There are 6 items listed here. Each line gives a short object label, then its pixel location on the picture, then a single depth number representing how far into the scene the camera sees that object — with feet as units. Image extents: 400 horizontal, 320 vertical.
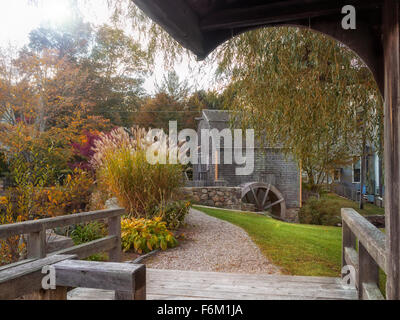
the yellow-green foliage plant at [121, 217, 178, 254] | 15.67
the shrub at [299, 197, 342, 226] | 35.29
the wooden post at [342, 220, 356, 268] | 9.77
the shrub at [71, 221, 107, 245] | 16.12
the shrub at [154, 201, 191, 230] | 18.14
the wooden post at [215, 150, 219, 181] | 42.42
